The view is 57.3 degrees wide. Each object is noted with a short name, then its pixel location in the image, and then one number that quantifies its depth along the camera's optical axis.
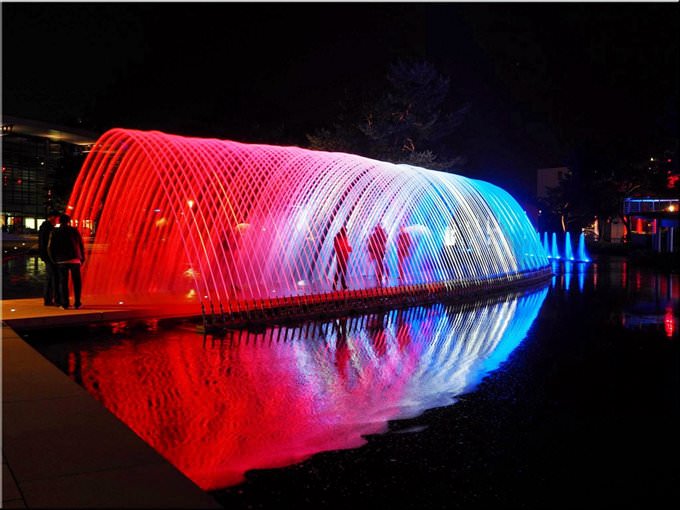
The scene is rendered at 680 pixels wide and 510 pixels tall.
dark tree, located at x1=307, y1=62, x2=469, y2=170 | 33.97
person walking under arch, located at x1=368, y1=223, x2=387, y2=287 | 19.28
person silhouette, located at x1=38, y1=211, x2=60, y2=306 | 13.37
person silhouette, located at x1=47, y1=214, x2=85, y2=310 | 13.07
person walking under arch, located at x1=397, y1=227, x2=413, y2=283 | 19.62
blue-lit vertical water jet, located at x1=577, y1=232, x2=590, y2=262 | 44.00
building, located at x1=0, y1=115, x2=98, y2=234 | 64.31
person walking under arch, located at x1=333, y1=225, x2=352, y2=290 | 17.06
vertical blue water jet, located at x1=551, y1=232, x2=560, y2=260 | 49.35
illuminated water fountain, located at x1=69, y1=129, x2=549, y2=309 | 15.77
